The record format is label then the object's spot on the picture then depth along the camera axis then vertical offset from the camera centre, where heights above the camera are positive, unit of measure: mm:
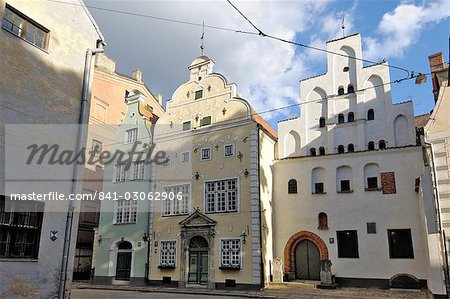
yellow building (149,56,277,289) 19812 +3176
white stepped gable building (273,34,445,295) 18469 +3461
